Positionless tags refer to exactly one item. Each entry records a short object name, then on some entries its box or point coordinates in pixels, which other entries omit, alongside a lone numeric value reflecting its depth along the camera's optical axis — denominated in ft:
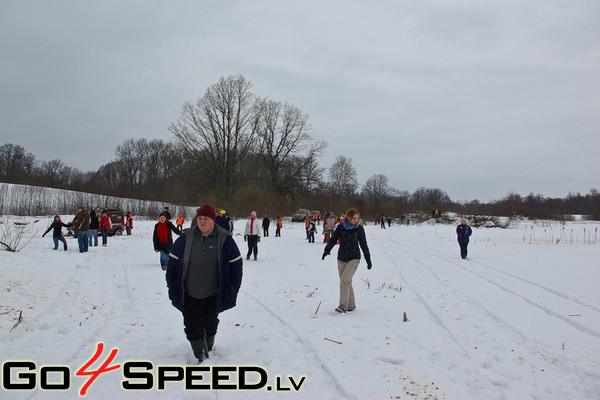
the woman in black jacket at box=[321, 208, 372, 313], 22.31
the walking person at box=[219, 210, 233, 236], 44.34
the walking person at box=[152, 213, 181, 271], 35.78
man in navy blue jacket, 13.71
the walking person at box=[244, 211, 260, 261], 45.11
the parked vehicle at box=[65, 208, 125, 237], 80.33
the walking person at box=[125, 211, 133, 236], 82.26
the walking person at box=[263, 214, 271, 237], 90.83
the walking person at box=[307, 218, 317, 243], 74.42
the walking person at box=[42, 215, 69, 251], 47.52
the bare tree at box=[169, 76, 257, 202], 130.41
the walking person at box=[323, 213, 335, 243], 69.36
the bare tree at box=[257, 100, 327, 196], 168.76
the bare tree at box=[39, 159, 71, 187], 139.03
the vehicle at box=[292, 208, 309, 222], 153.69
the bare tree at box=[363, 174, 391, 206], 371.56
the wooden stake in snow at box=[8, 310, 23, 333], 17.80
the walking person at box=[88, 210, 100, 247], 54.27
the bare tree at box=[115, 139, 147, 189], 254.59
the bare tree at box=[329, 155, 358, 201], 251.80
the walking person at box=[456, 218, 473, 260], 51.11
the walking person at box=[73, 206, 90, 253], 46.30
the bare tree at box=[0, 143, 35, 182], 213.99
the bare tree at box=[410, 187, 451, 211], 375.10
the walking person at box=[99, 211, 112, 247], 57.12
